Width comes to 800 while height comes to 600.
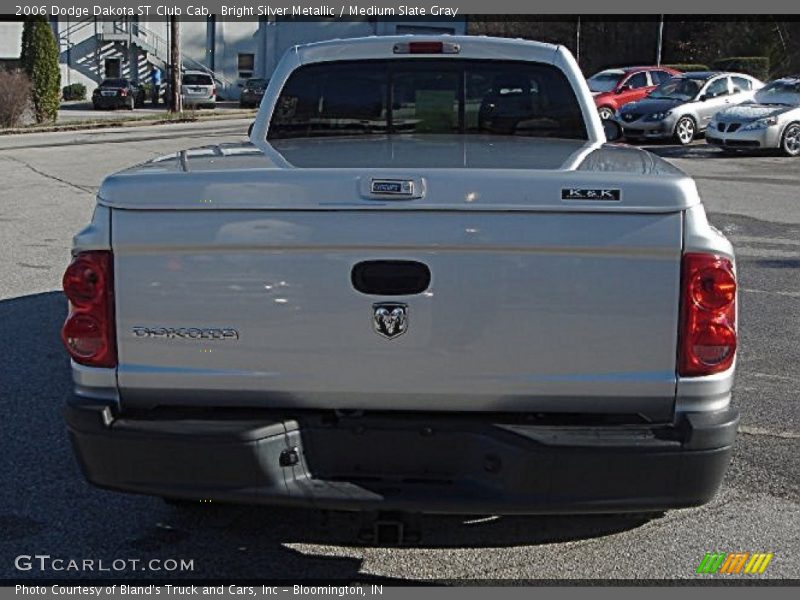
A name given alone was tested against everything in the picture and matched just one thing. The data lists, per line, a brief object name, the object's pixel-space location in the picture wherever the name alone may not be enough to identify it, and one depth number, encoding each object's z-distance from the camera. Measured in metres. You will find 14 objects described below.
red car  29.17
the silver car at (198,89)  48.75
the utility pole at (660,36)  45.03
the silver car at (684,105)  25.19
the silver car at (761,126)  22.55
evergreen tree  36.27
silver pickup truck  3.43
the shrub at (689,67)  44.63
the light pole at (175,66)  41.56
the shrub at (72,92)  55.41
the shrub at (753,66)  44.91
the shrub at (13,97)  34.06
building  57.81
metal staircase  57.56
